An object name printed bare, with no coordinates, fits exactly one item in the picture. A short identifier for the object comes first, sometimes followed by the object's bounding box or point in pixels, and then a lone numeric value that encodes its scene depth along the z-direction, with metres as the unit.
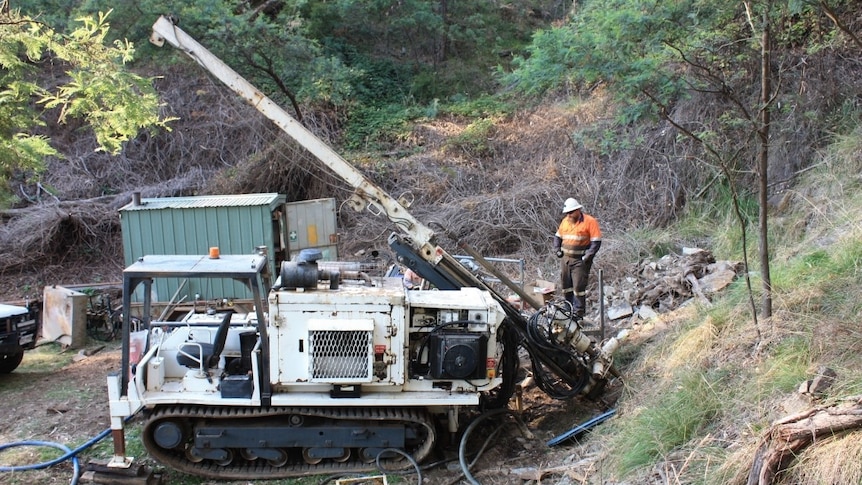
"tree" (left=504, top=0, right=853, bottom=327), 5.34
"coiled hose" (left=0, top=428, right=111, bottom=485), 5.52
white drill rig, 5.24
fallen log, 3.42
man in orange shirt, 8.12
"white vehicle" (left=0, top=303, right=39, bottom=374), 8.11
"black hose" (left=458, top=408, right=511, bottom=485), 5.31
